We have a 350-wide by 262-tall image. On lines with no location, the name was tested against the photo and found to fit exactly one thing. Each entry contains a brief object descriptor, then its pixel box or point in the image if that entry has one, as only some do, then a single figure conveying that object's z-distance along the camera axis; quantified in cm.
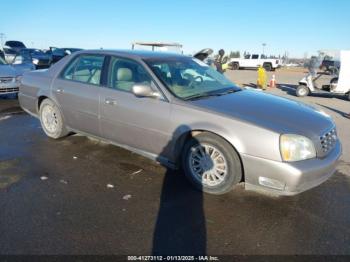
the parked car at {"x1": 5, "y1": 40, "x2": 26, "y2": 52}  2948
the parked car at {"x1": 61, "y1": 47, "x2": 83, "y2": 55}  2518
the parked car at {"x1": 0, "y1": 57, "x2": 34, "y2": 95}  979
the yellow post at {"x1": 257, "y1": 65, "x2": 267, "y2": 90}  1591
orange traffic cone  1777
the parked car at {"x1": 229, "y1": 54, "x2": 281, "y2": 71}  3600
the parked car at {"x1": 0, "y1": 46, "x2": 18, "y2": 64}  1951
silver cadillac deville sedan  341
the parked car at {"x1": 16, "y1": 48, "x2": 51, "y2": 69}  2122
